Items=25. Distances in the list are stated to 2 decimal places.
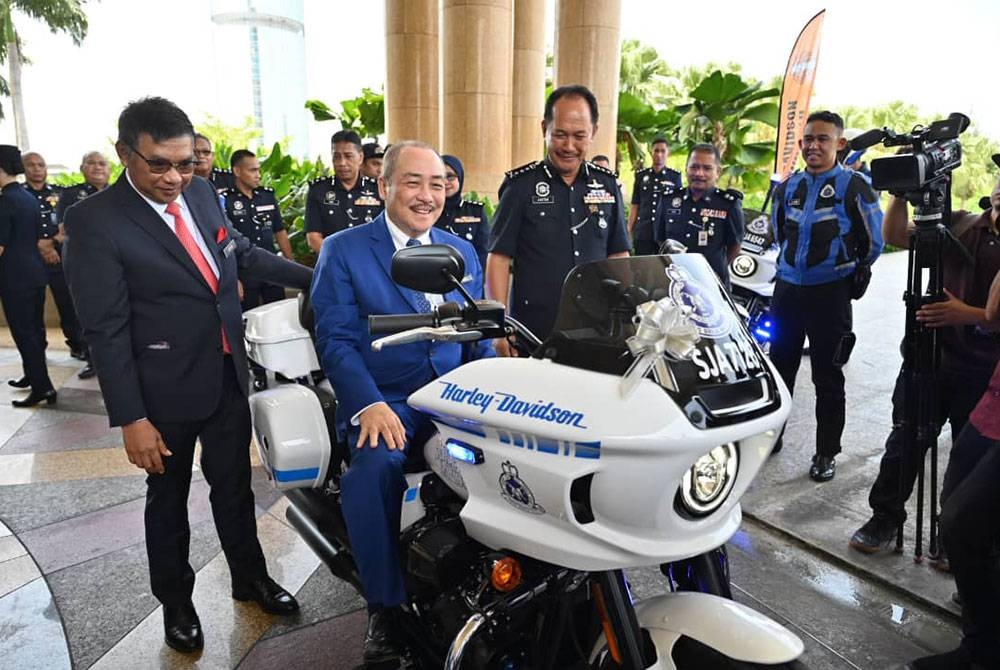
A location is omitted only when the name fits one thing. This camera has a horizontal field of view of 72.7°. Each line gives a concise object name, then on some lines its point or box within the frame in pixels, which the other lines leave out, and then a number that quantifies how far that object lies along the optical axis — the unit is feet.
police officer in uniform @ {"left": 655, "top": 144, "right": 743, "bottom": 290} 17.15
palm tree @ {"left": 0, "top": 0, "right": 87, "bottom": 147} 79.05
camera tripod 8.77
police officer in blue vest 12.04
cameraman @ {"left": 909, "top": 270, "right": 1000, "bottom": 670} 6.65
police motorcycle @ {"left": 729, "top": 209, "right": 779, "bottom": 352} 17.46
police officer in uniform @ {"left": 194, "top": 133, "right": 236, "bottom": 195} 19.44
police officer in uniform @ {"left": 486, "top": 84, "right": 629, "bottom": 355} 10.85
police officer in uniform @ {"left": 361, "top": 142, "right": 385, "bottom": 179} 21.37
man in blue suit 6.17
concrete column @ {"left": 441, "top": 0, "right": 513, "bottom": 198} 27.20
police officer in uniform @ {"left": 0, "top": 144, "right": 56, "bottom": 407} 16.80
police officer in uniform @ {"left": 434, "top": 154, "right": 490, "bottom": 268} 18.13
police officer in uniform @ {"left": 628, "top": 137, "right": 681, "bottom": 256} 21.01
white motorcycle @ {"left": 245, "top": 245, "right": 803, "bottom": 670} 4.02
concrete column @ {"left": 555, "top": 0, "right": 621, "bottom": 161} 30.55
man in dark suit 6.93
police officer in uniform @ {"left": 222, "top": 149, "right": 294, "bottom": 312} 20.63
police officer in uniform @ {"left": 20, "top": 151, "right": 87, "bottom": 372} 19.30
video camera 8.60
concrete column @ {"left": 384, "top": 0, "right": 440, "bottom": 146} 31.07
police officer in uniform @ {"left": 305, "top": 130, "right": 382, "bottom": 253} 19.33
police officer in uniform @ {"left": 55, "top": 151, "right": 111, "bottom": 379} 20.93
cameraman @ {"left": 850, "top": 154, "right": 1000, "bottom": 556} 8.71
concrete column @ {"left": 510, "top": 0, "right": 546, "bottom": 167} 35.99
